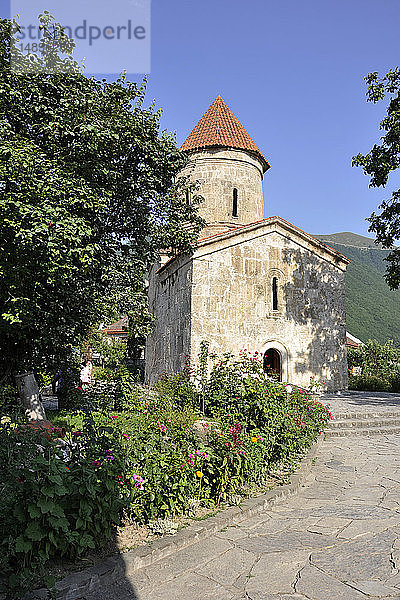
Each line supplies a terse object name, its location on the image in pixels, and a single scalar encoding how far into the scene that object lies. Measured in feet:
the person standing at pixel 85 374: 48.46
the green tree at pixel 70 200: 24.68
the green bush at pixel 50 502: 10.50
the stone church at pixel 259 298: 51.29
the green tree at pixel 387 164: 52.06
